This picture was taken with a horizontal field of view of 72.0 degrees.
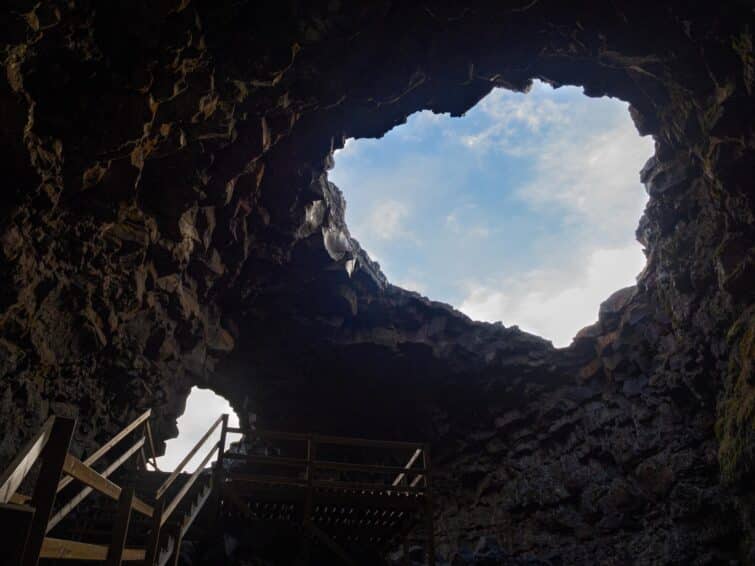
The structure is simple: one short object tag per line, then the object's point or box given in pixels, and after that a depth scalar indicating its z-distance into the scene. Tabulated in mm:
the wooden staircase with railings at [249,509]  5621
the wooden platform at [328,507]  9383
